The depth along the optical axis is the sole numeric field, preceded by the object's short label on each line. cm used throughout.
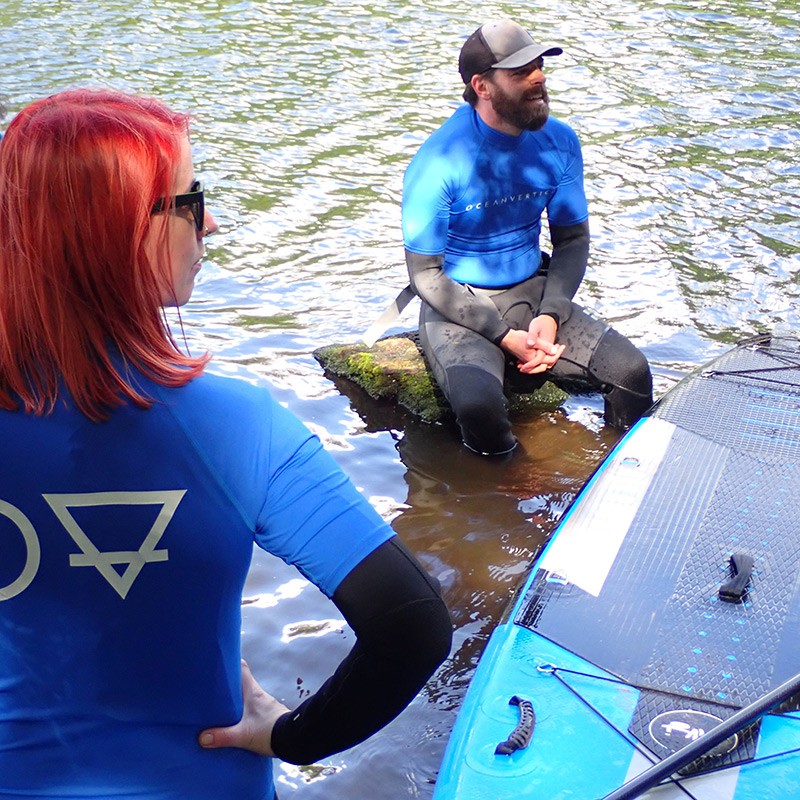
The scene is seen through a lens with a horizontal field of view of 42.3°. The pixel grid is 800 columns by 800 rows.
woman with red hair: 122
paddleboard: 238
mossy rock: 505
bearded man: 470
